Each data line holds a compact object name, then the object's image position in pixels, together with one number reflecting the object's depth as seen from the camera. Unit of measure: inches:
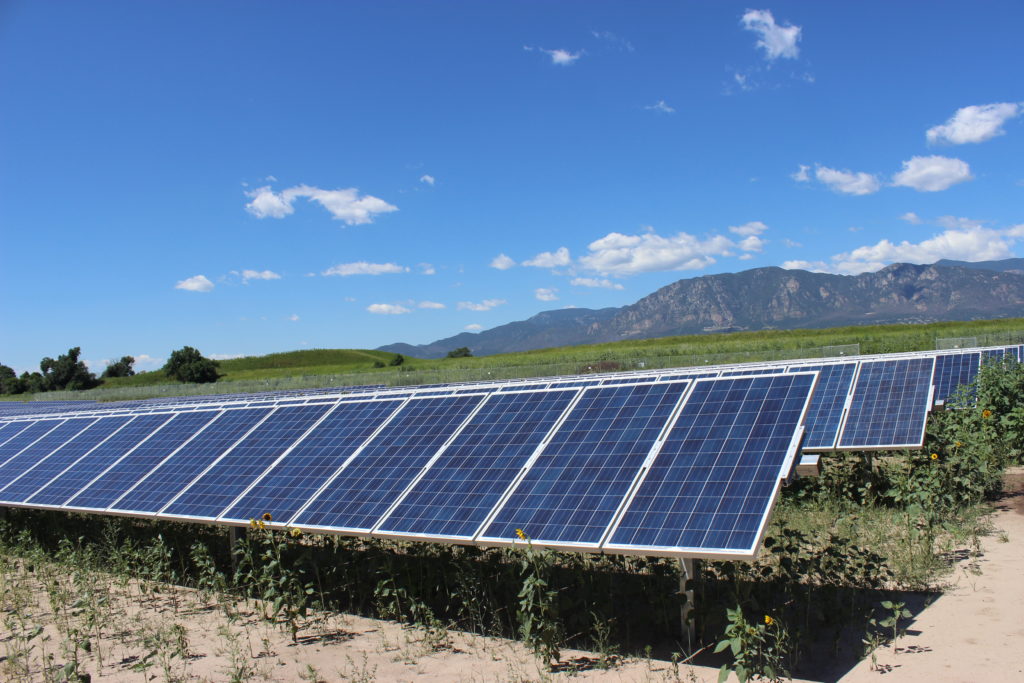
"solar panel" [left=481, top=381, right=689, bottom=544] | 294.2
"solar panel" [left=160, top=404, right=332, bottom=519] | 410.3
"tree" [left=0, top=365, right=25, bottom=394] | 4119.1
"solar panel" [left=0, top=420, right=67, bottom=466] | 649.1
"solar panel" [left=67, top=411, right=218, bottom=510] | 470.0
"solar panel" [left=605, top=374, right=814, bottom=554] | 262.2
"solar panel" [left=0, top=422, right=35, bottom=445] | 716.0
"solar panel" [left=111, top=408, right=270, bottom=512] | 440.8
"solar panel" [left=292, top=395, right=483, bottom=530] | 351.6
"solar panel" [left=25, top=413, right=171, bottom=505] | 499.5
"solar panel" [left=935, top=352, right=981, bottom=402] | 738.2
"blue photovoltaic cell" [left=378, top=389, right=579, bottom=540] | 323.9
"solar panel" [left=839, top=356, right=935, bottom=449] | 556.1
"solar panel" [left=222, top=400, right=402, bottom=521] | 384.5
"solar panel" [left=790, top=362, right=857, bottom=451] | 589.3
